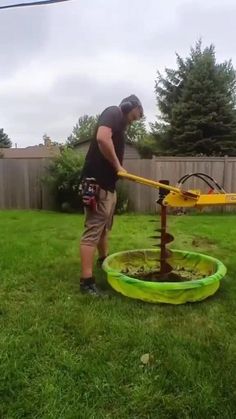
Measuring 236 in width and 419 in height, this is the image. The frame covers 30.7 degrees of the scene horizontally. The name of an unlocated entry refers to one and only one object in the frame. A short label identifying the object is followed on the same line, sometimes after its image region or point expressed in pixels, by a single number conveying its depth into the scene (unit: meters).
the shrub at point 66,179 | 9.66
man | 3.45
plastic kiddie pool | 3.16
